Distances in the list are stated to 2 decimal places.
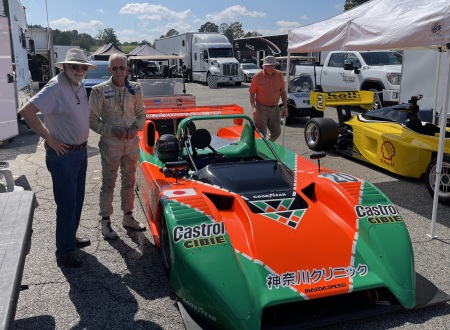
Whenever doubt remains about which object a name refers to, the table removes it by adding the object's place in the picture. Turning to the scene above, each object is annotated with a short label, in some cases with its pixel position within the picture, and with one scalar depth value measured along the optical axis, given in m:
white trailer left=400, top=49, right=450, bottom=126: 11.12
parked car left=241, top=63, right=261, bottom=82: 28.14
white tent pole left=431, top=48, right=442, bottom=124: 7.19
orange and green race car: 2.88
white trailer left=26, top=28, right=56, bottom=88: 14.69
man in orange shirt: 7.28
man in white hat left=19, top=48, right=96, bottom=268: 3.52
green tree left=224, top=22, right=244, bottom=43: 102.29
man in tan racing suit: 4.19
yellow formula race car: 5.88
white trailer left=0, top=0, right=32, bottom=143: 6.21
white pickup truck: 11.77
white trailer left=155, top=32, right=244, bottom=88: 24.41
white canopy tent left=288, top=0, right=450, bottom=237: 4.43
